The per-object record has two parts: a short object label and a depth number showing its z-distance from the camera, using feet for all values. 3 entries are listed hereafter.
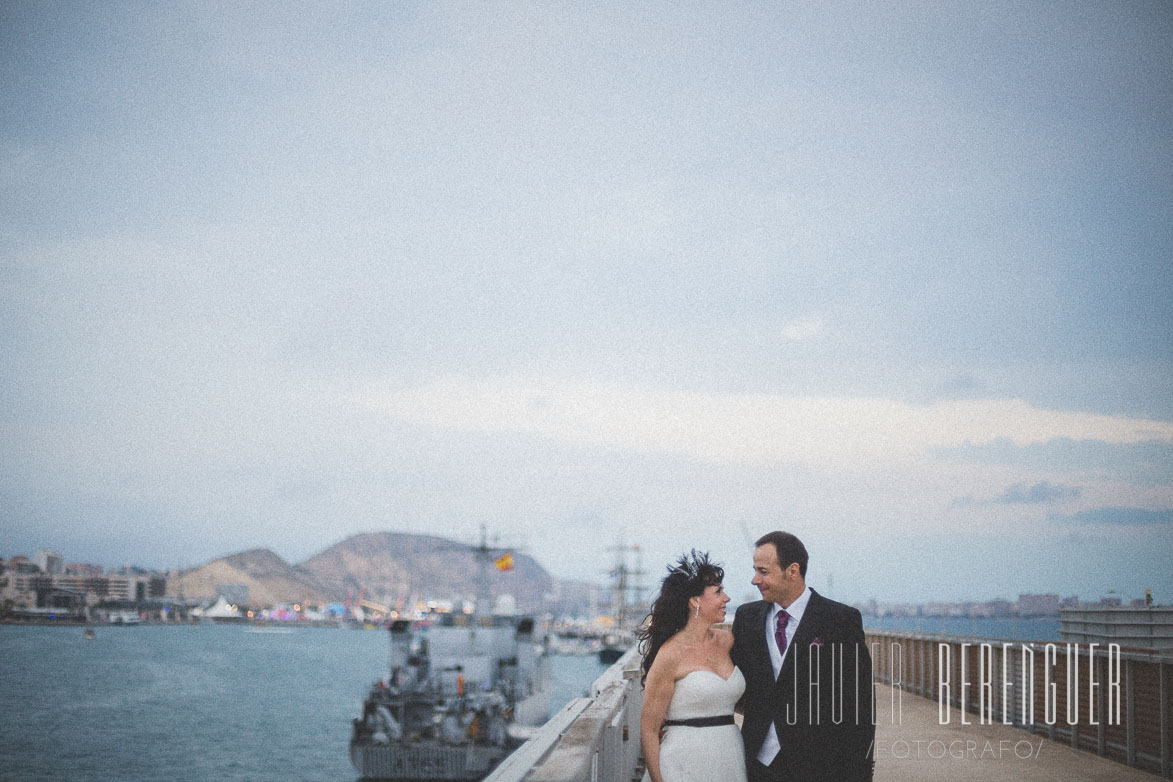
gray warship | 172.24
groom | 15.37
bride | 15.58
